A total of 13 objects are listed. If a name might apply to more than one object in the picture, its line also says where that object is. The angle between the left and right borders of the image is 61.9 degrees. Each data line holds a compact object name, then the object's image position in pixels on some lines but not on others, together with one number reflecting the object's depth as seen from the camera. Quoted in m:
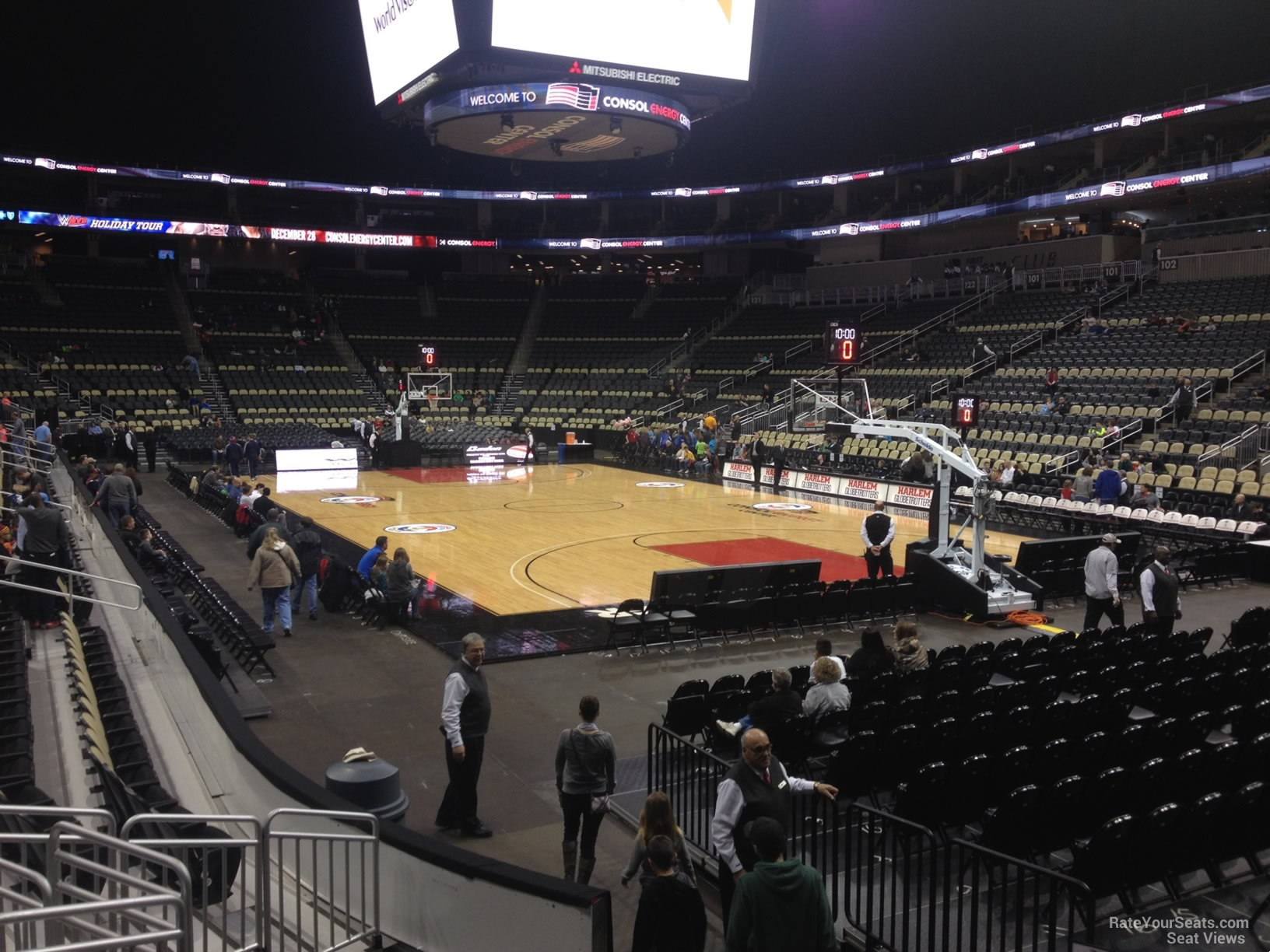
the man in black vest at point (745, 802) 5.31
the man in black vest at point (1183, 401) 26.31
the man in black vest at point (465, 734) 7.04
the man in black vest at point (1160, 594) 11.74
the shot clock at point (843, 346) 16.98
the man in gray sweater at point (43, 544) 11.77
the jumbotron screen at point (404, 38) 24.88
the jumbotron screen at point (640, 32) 24.31
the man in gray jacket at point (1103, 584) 12.46
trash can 6.61
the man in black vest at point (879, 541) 15.17
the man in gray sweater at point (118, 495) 16.52
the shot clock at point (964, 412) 20.43
